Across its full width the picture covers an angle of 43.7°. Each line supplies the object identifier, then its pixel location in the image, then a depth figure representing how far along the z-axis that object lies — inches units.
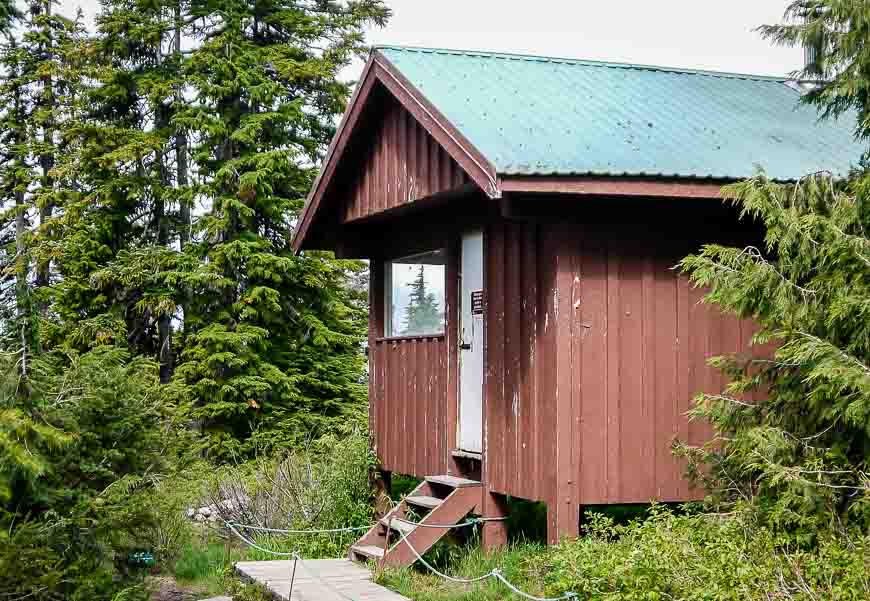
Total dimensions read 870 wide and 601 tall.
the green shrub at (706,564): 267.3
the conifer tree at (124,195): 839.1
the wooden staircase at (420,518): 387.2
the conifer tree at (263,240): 799.1
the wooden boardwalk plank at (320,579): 354.3
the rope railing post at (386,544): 386.0
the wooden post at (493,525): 394.6
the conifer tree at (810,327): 281.1
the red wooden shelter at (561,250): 357.7
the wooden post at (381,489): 495.2
